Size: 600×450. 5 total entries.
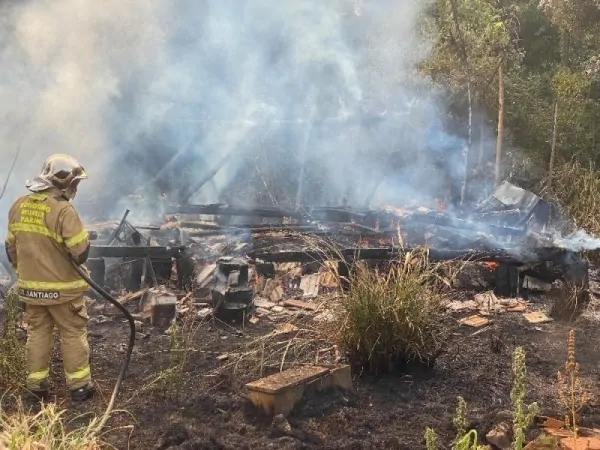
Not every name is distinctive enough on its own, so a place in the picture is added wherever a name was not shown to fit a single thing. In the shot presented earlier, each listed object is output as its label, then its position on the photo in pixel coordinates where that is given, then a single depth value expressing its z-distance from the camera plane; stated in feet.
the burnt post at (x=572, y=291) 22.50
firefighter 14.78
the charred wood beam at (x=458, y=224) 29.66
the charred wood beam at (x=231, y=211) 34.01
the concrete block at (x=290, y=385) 13.25
